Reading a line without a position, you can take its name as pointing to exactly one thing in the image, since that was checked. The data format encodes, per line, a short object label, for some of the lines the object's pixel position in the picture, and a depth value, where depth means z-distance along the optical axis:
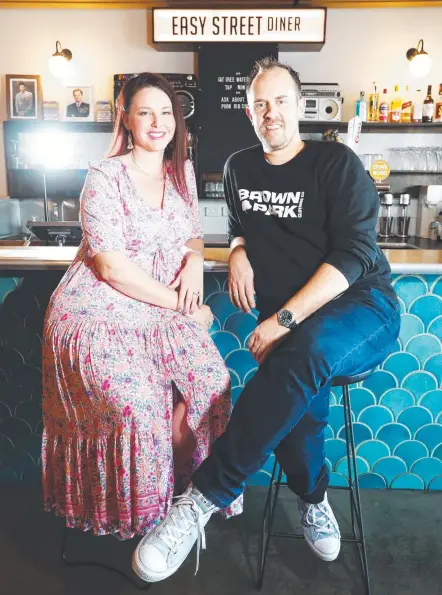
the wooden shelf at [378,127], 4.70
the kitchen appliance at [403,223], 4.90
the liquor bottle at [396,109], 4.80
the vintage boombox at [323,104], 4.65
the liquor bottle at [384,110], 4.75
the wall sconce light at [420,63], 4.39
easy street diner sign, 4.19
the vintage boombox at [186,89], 4.76
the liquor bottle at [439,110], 4.81
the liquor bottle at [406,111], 4.80
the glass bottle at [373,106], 4.83
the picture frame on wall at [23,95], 4.96
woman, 1.44
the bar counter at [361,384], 1.95
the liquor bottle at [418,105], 4.95
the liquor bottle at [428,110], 4.74
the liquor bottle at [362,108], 4.79
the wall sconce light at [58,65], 4.56
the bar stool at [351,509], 1.46
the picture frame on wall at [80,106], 4.95
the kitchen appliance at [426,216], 4.65
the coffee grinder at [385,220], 4.74
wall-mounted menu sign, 4.73
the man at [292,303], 1.32
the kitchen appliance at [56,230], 3.19
